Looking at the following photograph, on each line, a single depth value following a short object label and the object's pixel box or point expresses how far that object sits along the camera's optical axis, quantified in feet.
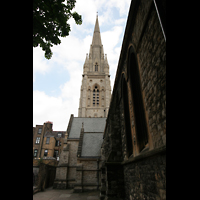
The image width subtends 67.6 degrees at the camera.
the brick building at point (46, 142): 119.75
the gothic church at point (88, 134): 63.21
